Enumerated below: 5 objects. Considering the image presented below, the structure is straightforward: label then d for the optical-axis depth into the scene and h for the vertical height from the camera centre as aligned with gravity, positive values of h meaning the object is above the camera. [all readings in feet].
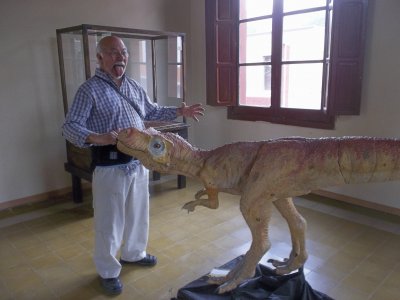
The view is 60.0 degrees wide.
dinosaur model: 5.00 -1.28
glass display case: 11.87 +0.65
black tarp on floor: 6.44 -3.92
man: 6.88 -1.09
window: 11.30 +0.82
